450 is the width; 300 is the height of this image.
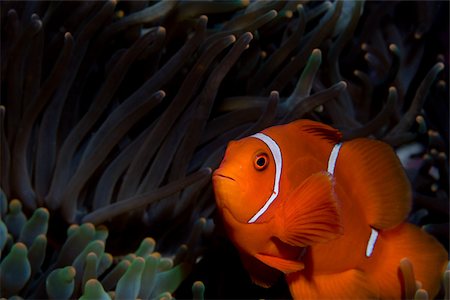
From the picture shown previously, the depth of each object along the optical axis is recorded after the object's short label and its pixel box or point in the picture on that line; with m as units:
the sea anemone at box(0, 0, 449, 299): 0.28
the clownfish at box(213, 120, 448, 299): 0.24
